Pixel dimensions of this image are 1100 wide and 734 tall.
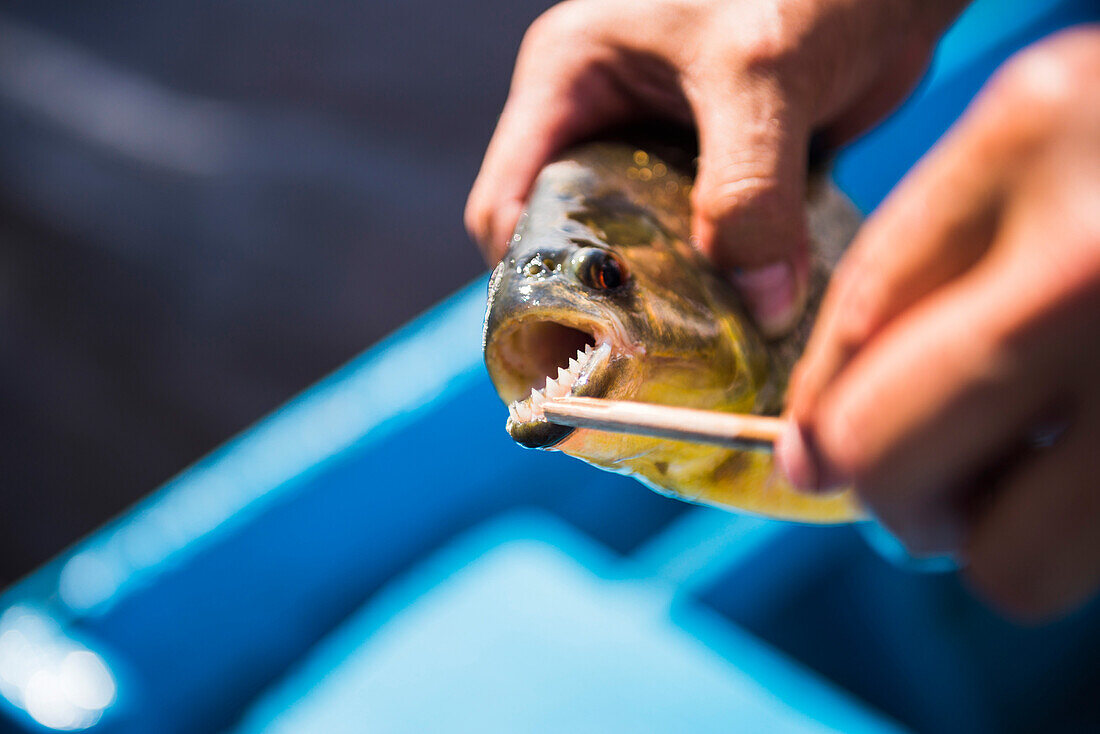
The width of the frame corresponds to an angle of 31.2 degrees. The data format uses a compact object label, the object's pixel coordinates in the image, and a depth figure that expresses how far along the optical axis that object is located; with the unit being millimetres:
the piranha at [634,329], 337
